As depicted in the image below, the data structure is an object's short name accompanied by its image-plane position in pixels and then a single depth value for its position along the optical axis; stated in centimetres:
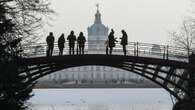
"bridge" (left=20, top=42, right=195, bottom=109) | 3881
